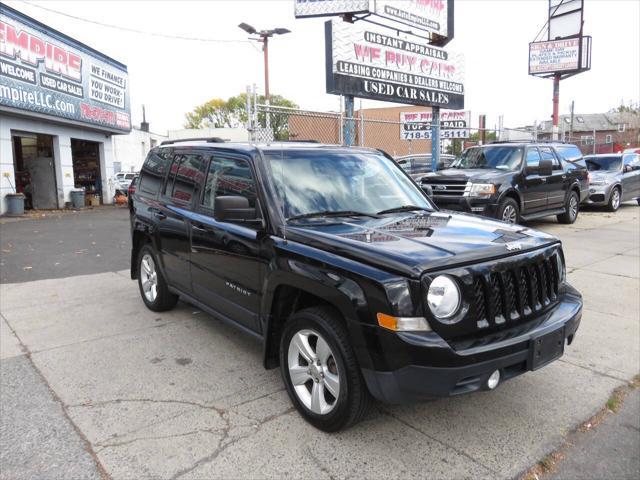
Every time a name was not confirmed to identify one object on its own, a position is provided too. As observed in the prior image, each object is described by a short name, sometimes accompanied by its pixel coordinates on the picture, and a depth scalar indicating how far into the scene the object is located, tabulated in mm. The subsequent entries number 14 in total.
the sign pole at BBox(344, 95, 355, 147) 12094
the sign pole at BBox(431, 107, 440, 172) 16062
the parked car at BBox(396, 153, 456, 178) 19484
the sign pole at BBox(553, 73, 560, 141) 24078
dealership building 16219
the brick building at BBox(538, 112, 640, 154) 51094
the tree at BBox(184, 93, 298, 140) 64750
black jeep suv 2664
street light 24744
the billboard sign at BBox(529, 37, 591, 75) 22891
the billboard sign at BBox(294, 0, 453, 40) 13023
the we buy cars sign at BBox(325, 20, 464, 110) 12250
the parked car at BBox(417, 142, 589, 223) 9641
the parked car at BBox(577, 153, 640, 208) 14945
